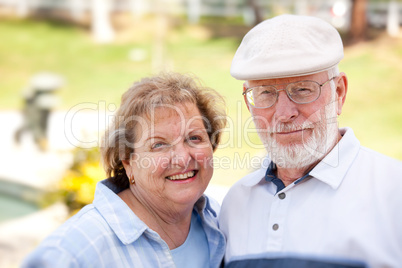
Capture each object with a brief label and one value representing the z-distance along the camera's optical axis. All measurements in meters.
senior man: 1.68
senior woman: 1.89
